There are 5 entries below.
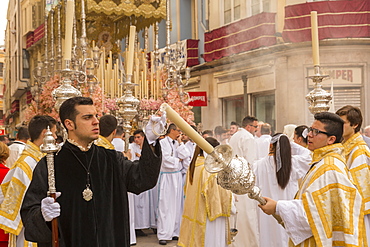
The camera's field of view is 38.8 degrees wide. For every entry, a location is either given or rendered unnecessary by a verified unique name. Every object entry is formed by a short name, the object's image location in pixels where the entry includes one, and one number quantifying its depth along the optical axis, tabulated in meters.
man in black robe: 3.23
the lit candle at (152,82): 10.96
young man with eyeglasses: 3.44
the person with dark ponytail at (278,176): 5.64
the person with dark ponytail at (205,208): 5.91
